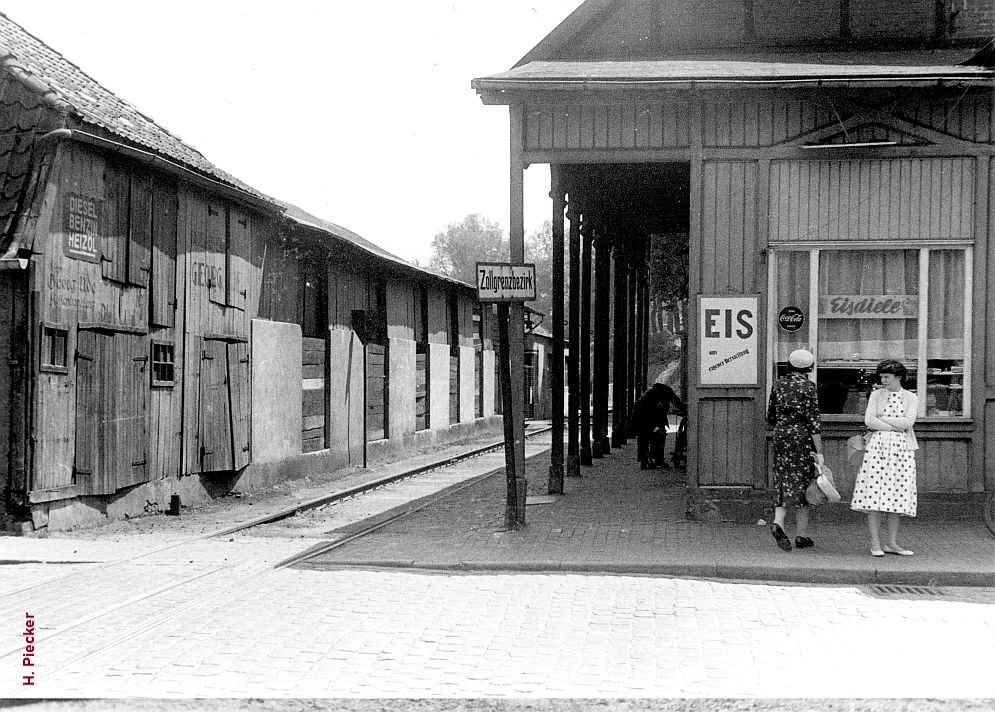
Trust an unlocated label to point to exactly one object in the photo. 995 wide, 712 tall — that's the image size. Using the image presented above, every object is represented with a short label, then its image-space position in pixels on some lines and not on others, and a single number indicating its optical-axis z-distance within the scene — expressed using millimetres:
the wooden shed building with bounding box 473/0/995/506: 10820
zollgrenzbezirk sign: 10703
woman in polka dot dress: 9086
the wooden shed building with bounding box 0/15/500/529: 10695
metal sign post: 10672
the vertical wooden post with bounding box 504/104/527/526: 11045
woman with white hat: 9453
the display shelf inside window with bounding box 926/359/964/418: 10922
